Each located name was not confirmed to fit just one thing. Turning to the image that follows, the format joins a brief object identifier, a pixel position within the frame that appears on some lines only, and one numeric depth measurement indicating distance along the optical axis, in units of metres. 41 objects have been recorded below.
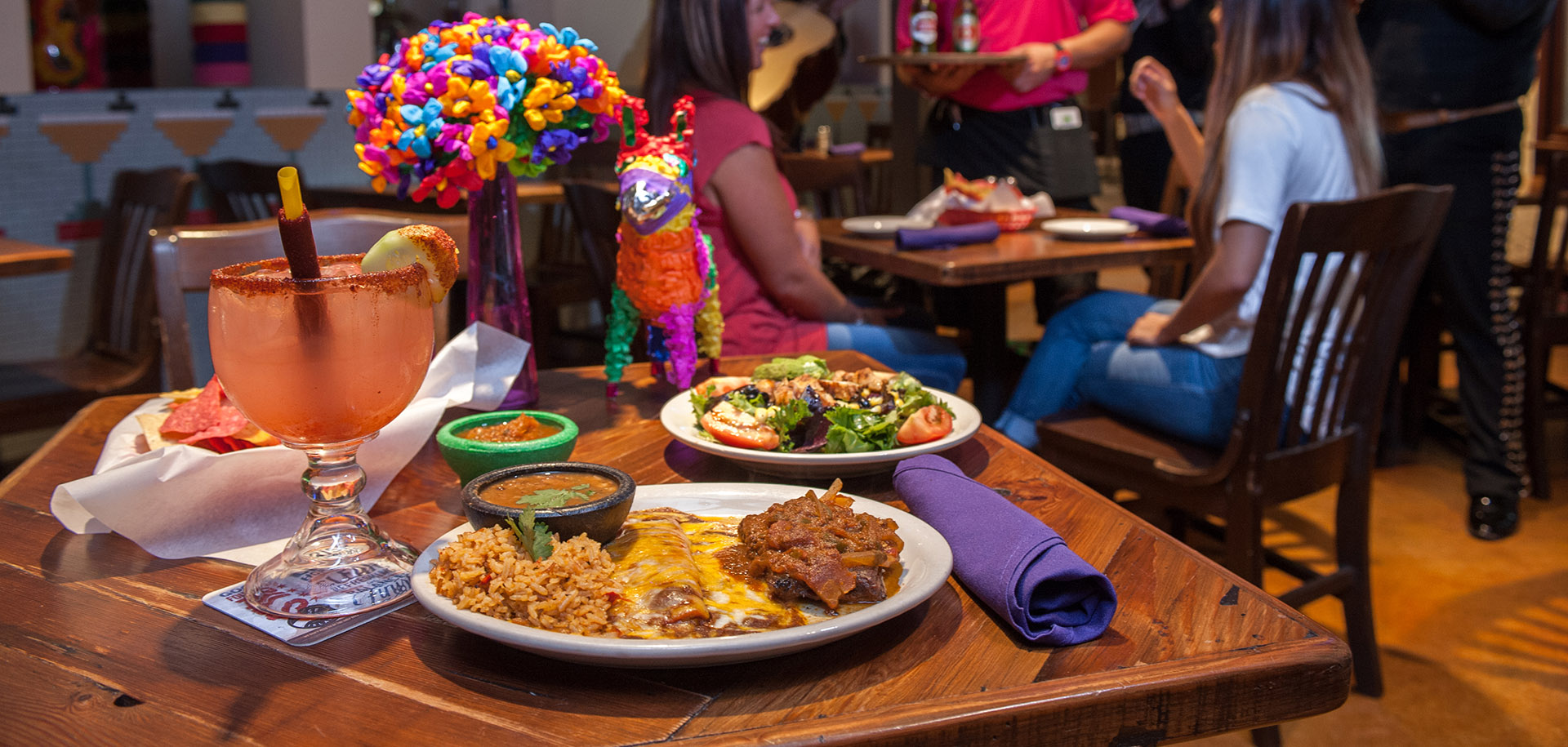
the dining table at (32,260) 2.27
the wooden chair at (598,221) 2.25
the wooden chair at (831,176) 3.66
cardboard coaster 0.73
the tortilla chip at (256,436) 1.02
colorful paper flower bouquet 1.15
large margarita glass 0.74
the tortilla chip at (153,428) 1.04
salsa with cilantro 0.81
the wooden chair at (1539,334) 3.27
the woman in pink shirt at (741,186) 2.30
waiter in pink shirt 3.49
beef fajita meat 0.73
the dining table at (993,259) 2.36
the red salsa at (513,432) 1.04
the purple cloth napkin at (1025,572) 0.71
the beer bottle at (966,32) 3.29
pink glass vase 1.25
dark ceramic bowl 0.77
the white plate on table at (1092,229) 2.66
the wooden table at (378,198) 3.60
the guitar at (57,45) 3.63
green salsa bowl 0.97
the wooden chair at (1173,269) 3.49
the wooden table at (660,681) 0.61
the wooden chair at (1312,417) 1.80
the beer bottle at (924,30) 3.22
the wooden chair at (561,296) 3.91
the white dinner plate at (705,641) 0.63
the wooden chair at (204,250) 1.56
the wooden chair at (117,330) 2.72
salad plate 1.02
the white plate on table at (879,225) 2.88
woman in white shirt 2.13
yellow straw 0.70
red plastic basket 2.81
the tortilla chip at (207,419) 1.03
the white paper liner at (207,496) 0.86
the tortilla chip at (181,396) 1.17
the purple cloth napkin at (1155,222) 2.77
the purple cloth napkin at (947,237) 2.54
